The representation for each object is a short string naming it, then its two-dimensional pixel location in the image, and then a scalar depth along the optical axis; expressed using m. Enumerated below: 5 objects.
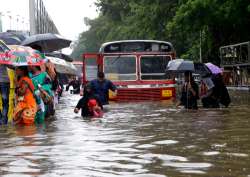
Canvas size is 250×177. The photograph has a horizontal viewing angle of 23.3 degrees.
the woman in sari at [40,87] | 13.62
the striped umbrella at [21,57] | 13.08
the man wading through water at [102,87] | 16.56
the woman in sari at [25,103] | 13.15
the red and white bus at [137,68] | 21.80
